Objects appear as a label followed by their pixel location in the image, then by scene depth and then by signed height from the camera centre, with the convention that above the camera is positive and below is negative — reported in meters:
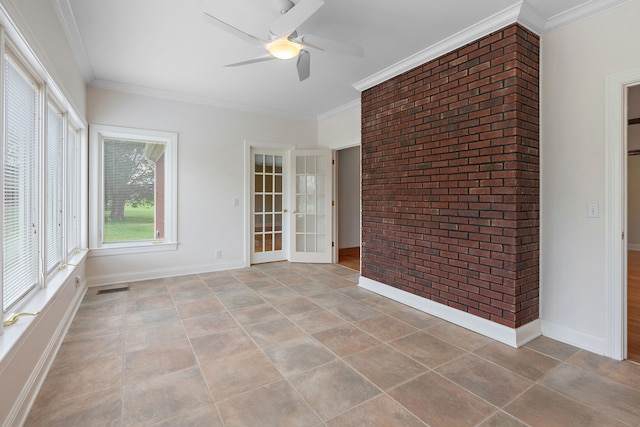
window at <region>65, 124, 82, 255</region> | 3.26 +0.29
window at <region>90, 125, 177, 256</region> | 3.96 +0.31
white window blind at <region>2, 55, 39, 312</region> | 1.79 +0.18
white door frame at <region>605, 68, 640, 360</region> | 2.19 +0.01
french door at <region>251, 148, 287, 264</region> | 5.22 +0.12
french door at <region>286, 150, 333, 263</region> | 5.31 +0.10
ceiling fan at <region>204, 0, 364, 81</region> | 1.95 +1.28
